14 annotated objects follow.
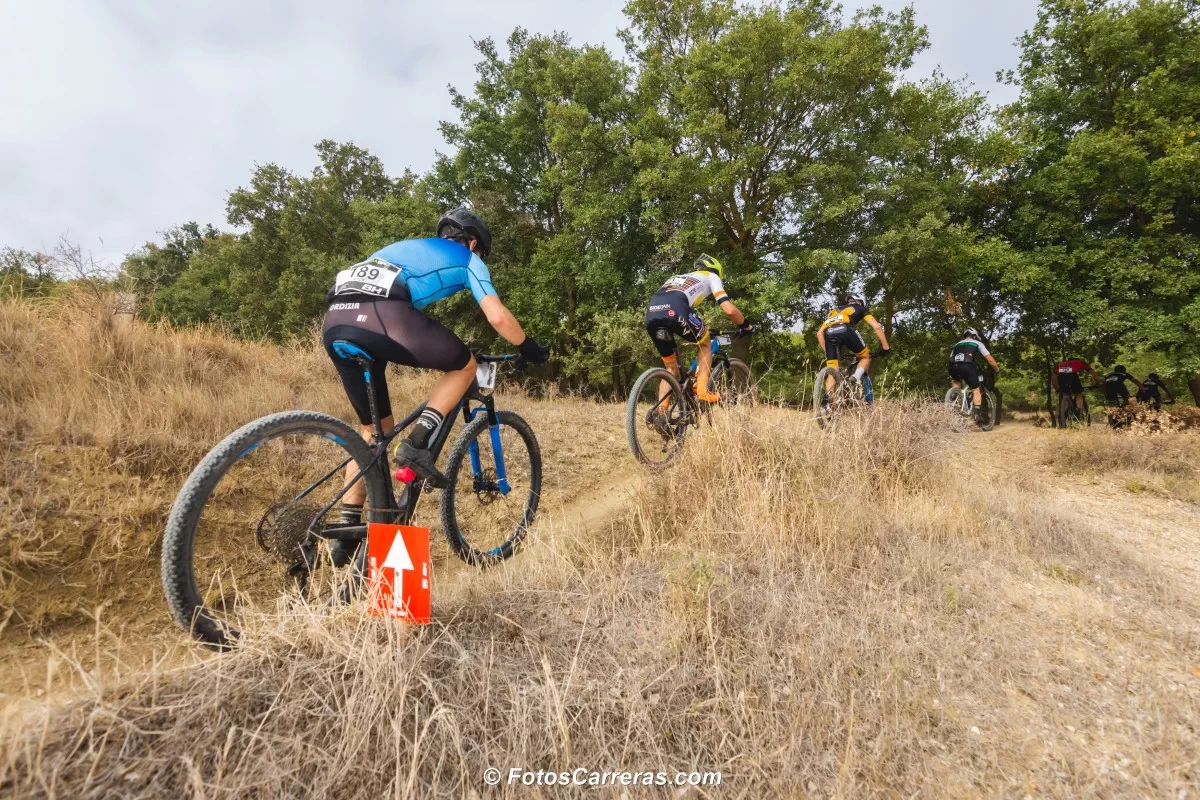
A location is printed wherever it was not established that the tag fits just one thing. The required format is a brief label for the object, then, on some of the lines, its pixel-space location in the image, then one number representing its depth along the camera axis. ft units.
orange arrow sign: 5.78
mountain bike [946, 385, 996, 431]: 34.49
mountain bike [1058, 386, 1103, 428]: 38.63
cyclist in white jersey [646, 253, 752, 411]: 17.13
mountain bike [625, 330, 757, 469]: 16.10
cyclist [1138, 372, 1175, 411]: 40.91
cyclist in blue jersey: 8.18
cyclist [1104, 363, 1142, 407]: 37.78
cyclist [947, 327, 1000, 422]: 35.12
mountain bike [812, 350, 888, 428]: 16.63
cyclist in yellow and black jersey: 23.98
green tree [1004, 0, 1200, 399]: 39.81
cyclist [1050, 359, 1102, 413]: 38.81
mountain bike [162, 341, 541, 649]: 6.04
